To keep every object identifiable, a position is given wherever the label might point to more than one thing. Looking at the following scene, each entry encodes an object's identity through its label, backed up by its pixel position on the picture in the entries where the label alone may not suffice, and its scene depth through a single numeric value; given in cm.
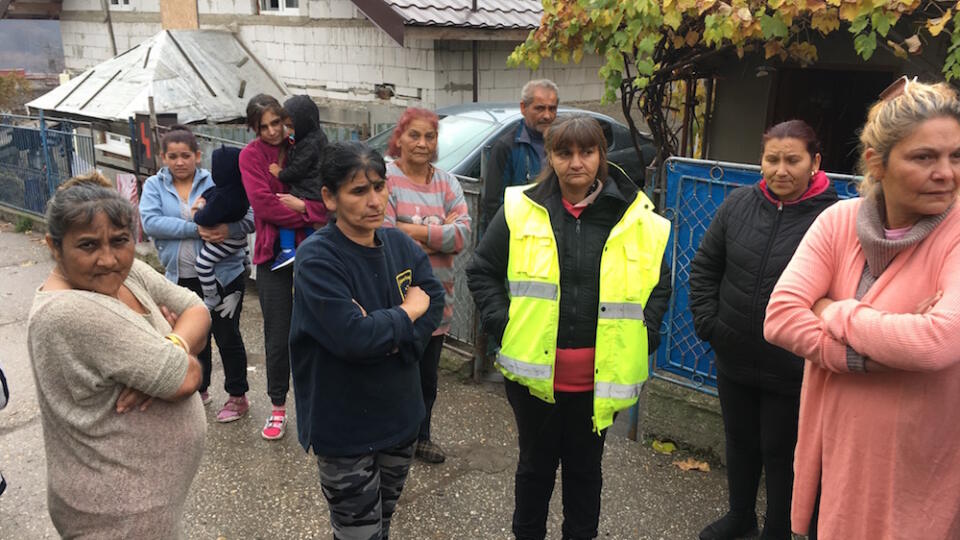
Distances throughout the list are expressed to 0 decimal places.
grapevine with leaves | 394
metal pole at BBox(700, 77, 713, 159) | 617
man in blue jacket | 422
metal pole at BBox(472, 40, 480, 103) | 912
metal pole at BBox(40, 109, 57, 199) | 906
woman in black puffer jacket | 280
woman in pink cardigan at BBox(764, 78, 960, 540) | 186
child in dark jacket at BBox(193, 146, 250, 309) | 402
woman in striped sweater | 356
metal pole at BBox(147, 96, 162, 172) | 707
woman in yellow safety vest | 268
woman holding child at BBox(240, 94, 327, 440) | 386
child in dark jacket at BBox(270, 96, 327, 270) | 387
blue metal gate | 362
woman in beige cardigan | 200
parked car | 642
